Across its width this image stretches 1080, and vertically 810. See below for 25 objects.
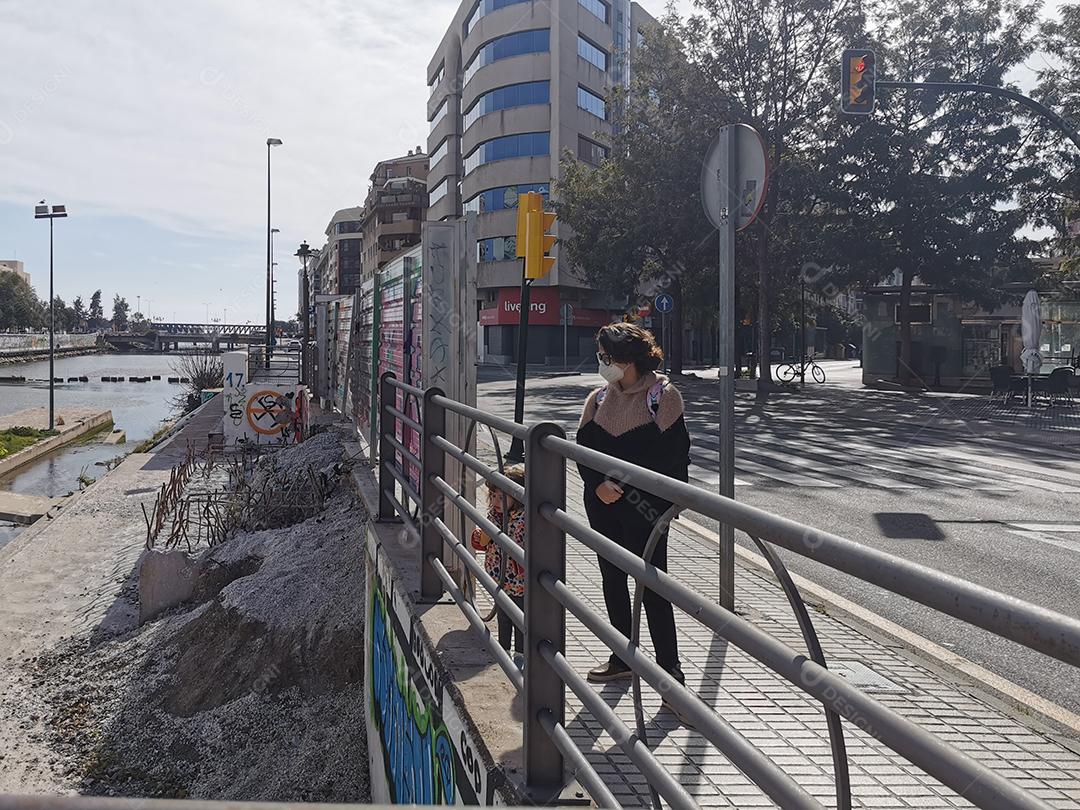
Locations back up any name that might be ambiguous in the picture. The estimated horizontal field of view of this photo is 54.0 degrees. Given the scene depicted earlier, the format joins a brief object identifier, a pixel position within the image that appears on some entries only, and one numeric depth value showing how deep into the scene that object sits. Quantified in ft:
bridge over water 493.36
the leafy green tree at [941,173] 105.81
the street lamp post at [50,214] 137.59
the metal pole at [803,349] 114.73
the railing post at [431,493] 15.65
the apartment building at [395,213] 287.48
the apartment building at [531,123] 195.11
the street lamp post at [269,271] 166.56
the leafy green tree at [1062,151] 100.68
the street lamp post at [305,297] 82.58
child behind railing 14.01
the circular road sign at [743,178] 17.46
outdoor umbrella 79.82
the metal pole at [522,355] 38.28
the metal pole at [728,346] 17.79
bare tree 130.00
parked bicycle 126.93
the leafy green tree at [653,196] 101.30
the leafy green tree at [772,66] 92.63
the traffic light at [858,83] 50.34
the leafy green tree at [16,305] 414.41
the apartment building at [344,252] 413.39
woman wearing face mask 13.42
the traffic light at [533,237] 35.01
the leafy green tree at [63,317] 500.33
